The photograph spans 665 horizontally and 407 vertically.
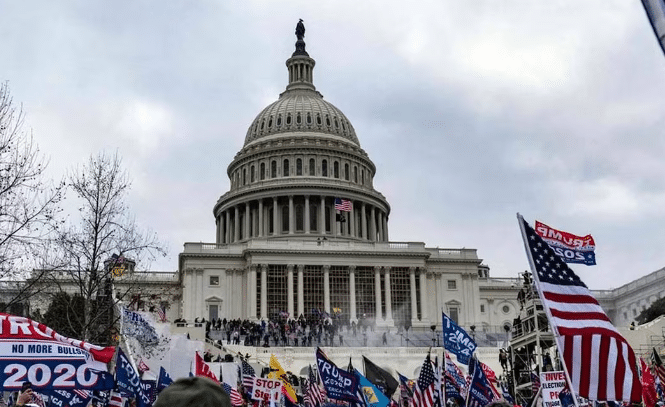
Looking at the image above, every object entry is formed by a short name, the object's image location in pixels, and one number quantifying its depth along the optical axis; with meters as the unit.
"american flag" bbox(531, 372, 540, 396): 29.56
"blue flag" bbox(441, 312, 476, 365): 21.56
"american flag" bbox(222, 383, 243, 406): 23.52
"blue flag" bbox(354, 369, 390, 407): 22.75
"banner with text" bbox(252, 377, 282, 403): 22.36
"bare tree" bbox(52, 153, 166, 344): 31.72
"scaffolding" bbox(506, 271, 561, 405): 36.19
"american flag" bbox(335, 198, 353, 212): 96.50
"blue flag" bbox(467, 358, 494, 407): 18.78
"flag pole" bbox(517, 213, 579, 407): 10.17
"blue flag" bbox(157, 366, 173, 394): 21.00
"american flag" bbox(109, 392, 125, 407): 17.36
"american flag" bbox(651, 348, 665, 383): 24.13
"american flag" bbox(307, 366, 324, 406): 25.30
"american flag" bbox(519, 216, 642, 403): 10.68
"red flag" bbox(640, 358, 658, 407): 22.66
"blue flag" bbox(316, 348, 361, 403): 21.12
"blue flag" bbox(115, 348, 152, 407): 17.17
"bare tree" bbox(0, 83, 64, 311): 23.97
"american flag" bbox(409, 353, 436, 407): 22.59
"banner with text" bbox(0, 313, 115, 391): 11.06
